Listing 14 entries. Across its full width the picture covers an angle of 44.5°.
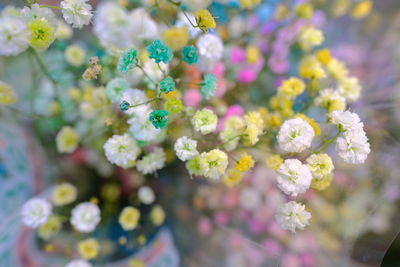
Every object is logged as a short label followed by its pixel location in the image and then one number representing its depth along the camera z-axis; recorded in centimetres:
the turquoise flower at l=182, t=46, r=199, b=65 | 13
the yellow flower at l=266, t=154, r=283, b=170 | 14
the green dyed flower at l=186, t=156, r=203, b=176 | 14
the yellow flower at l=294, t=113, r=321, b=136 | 14
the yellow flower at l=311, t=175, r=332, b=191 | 14
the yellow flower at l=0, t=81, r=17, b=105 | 15
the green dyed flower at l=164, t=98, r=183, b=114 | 13
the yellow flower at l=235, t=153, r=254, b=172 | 14
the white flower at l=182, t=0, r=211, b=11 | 15
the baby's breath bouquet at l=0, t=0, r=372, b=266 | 13
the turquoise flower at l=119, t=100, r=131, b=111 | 13
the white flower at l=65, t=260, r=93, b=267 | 16
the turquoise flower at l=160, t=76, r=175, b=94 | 13
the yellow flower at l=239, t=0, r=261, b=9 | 18
